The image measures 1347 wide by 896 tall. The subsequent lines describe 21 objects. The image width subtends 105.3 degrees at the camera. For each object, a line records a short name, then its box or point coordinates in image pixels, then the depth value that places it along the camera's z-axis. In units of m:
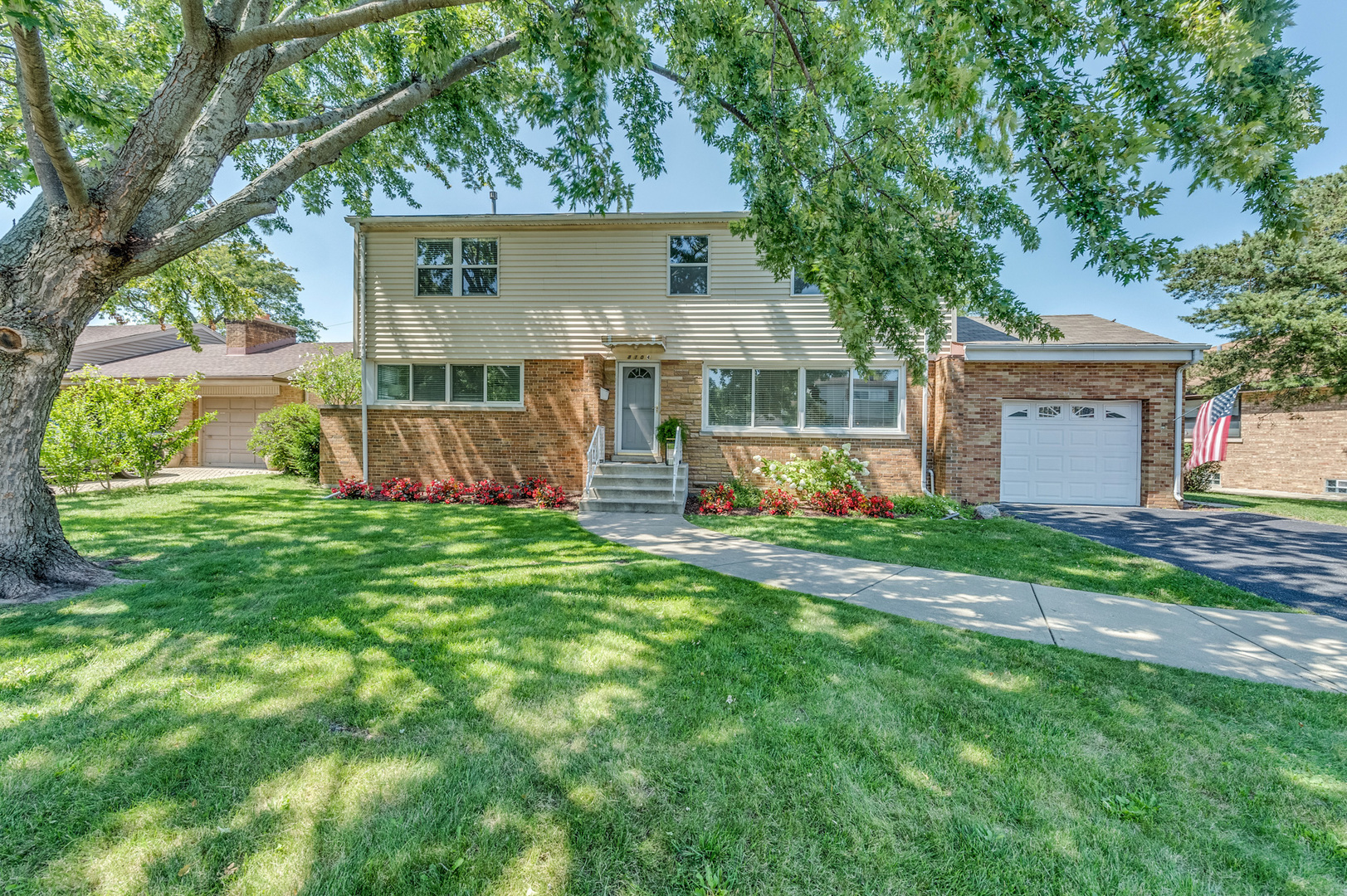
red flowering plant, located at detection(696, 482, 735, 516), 9.25
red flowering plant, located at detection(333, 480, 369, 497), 10.34
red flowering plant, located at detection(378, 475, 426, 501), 10.32
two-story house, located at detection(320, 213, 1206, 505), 9.92
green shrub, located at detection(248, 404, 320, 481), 12.57
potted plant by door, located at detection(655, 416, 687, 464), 10.20
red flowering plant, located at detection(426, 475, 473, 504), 10.15
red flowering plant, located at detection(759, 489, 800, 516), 9.27
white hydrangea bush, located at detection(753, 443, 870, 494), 9.66
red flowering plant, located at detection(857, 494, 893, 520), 9.02
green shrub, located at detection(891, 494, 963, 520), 9.04
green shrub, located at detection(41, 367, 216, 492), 9.70
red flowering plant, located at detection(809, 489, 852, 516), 9.20
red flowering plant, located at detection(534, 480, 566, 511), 9.76
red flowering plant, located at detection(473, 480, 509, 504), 10.05
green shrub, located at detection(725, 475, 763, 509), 9.69
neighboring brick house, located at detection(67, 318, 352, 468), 15.95
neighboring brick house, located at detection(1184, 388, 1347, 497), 14.16
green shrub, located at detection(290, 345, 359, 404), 12.59
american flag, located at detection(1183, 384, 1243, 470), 9.41
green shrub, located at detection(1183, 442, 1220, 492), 12.52
